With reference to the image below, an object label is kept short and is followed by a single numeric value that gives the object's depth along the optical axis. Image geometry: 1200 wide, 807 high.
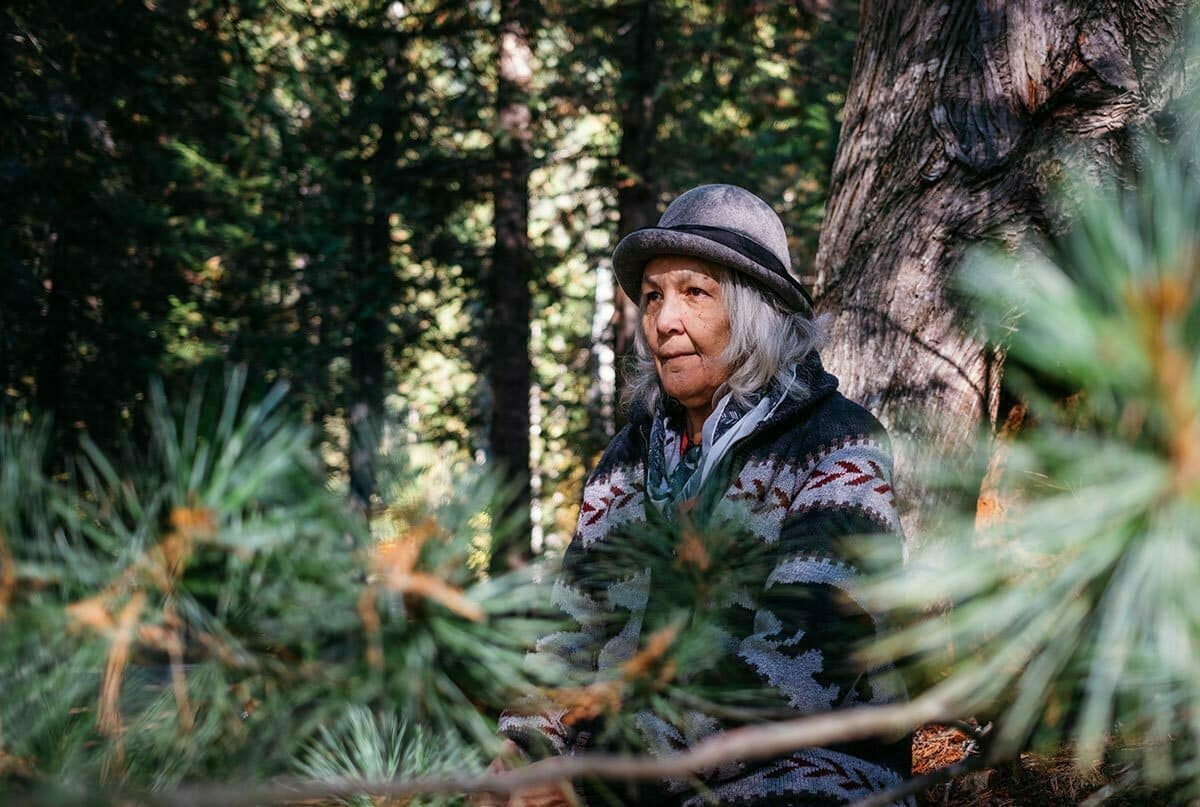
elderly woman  1.45
